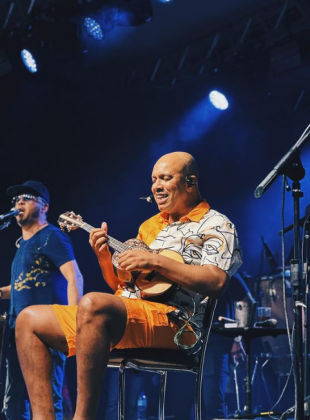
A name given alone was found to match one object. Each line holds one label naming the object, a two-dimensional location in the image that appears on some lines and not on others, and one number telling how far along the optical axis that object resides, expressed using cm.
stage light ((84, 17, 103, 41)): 631
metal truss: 675
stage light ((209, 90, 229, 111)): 782
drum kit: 684
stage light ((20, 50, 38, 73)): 652
